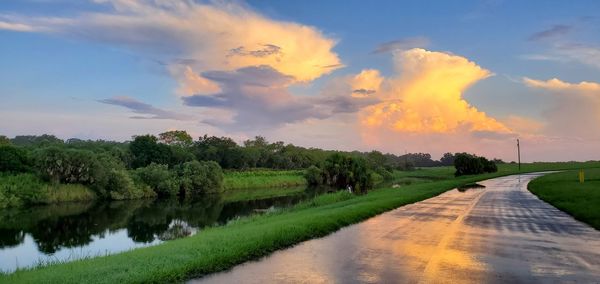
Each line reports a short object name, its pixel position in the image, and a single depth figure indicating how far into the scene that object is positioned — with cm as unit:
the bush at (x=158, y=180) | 6669
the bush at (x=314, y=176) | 10088
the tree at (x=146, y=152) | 9131
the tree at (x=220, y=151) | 12244
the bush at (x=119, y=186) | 5936
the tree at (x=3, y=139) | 8300
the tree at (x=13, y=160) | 5644
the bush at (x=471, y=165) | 10804
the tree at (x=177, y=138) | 14650
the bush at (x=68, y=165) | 5553
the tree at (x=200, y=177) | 7144
